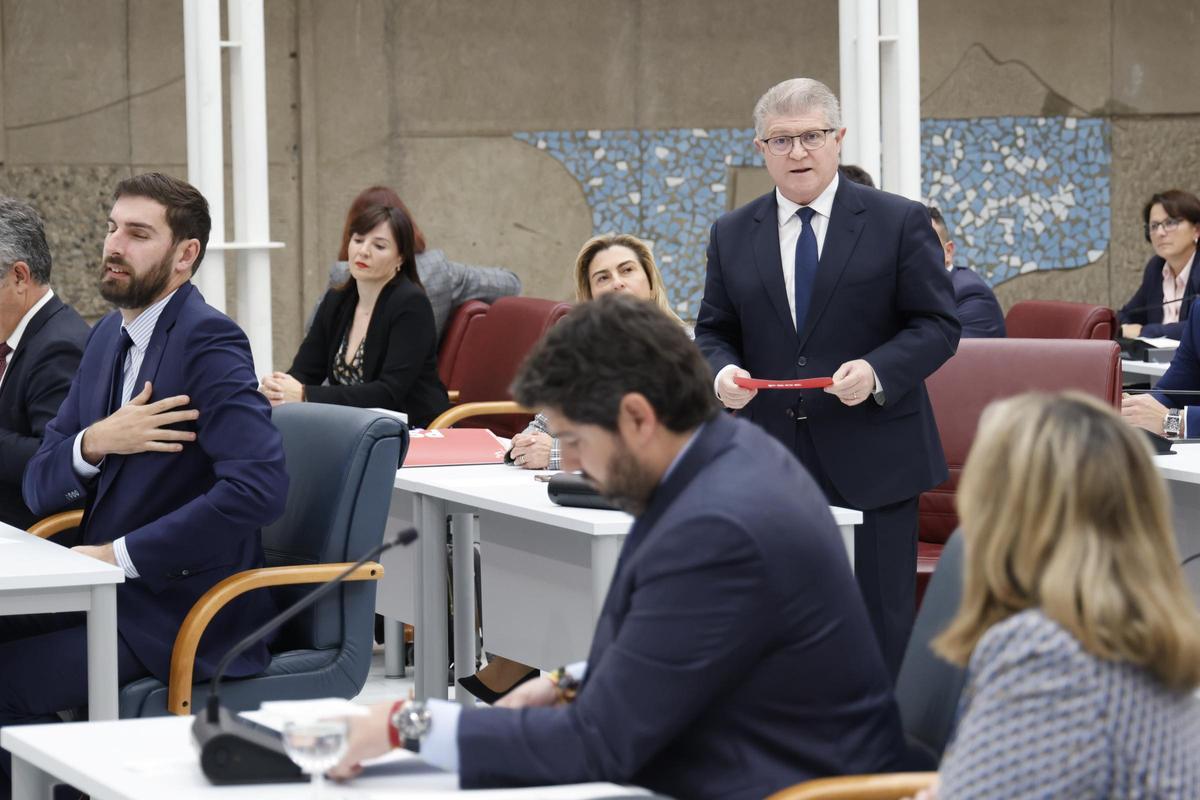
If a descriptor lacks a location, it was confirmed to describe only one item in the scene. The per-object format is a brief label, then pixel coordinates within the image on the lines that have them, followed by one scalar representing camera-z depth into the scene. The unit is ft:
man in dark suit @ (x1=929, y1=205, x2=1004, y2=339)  38.18
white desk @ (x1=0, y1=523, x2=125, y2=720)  17.35
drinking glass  10.99
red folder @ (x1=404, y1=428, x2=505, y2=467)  27.14
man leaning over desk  11.40
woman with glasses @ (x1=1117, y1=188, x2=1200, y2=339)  48.48
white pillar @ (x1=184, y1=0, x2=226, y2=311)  37.88
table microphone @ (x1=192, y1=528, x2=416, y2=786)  11.67
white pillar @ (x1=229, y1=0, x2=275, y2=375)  38.64
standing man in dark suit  21.96
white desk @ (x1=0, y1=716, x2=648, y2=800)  11.39
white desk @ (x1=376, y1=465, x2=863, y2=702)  21.60
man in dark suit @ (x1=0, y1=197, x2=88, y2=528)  22.69
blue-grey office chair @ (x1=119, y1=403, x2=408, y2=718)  19.81
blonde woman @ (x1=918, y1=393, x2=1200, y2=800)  9.51
